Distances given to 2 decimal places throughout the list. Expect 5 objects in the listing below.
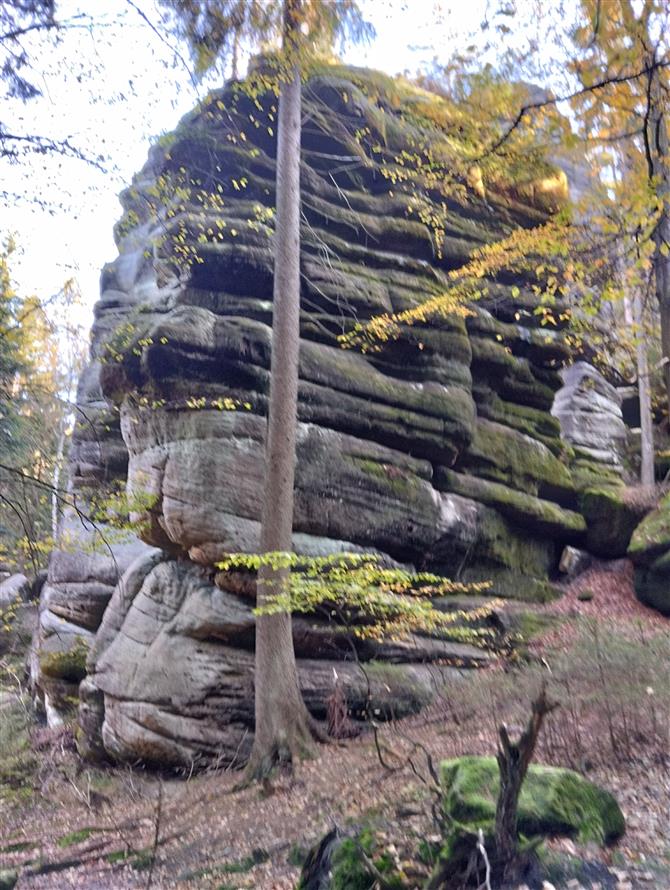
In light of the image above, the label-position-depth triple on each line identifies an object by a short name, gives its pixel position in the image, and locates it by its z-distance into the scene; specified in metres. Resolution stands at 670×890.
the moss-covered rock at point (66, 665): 13.77
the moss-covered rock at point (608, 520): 14.27
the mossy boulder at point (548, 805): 4.34
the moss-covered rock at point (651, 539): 12.49
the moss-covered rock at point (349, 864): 4.23
